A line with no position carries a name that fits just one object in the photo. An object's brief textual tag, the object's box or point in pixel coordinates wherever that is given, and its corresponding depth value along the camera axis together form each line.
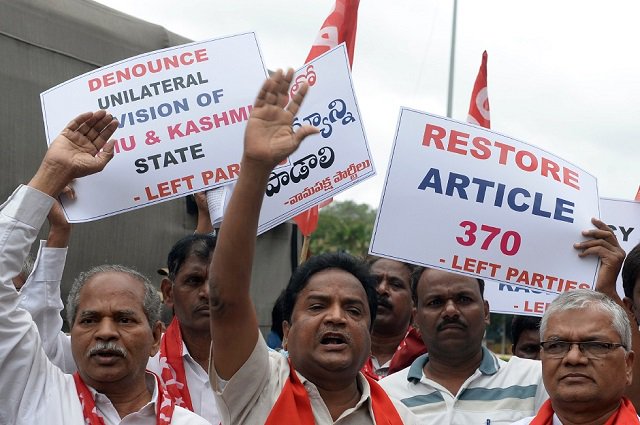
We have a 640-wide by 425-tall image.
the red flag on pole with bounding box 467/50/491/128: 6.17
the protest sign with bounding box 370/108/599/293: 4.38
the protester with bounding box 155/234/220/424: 4.36
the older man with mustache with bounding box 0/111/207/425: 3.35
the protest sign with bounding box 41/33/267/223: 4.46
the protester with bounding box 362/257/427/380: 5.30
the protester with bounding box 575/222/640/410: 3.99
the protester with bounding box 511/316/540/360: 5.46
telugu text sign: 4.70
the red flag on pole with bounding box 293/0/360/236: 5.59
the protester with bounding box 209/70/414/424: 3.10
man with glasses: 3.41
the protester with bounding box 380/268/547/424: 4.12
